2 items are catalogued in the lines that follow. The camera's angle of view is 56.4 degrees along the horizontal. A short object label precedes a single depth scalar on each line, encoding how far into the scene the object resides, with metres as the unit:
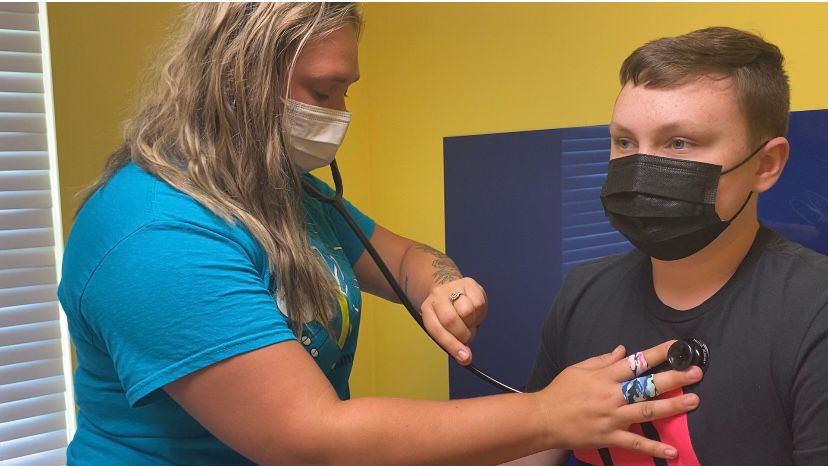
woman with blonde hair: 0.97
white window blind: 1.95
